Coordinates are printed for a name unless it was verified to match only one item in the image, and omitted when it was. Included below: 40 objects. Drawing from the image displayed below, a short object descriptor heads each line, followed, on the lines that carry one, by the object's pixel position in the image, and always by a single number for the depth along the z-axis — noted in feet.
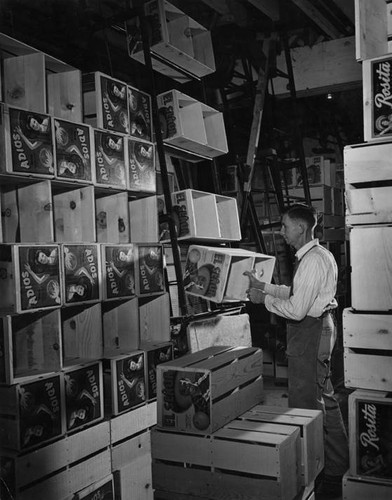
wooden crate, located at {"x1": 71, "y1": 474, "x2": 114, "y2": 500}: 12.26
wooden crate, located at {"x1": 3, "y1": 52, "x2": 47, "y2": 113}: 12.01
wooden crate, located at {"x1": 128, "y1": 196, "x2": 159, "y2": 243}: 15.07
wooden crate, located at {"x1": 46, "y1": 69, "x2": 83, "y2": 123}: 13.09
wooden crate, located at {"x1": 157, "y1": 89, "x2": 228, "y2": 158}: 15.87
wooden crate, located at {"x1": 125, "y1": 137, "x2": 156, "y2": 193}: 14.32
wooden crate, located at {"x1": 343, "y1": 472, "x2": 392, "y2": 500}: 10.32
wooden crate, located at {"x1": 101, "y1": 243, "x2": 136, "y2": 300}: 13.21
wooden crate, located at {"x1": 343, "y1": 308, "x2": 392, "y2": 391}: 10.30
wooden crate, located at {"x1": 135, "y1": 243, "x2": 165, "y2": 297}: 14.35
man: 13.66
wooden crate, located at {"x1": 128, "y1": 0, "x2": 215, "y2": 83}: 15.55
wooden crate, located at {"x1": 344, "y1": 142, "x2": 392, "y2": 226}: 10.29
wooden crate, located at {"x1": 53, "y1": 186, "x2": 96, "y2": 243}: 12.94
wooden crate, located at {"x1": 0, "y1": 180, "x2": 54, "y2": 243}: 11.82
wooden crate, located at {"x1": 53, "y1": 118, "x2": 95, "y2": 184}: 12.14
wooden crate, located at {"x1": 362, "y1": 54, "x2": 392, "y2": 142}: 10.28
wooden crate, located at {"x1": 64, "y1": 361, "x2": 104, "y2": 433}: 12.10
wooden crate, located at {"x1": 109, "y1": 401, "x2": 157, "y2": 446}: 13.34
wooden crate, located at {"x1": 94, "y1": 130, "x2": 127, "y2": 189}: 13.28
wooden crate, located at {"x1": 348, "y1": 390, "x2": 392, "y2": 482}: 10.32
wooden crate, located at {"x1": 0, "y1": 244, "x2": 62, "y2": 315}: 10.89
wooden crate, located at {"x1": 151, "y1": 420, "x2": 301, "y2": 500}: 9.94
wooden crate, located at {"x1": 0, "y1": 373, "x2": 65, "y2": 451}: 10.85
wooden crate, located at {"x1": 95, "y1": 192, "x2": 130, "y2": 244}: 14.20
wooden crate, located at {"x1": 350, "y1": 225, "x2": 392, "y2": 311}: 10.29
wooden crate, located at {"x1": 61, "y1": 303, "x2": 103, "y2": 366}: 13.02
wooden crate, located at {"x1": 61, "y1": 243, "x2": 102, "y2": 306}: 12.12
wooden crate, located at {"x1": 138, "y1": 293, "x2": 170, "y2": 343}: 15.19
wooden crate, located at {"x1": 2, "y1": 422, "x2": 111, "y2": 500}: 10.86
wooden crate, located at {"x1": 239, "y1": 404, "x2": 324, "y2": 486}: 10.98
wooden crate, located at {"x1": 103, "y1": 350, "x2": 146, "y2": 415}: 13.29
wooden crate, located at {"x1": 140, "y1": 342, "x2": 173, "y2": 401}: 14.40
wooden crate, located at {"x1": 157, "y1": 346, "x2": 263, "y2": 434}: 10.57
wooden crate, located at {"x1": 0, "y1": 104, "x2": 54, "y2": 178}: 10.87
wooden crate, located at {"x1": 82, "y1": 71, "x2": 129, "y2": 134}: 13.48
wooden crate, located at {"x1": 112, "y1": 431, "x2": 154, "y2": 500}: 13.48
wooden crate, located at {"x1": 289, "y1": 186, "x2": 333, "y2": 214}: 29.91
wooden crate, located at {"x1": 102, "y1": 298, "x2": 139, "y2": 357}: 14.25
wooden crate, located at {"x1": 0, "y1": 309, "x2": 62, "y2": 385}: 11.85
